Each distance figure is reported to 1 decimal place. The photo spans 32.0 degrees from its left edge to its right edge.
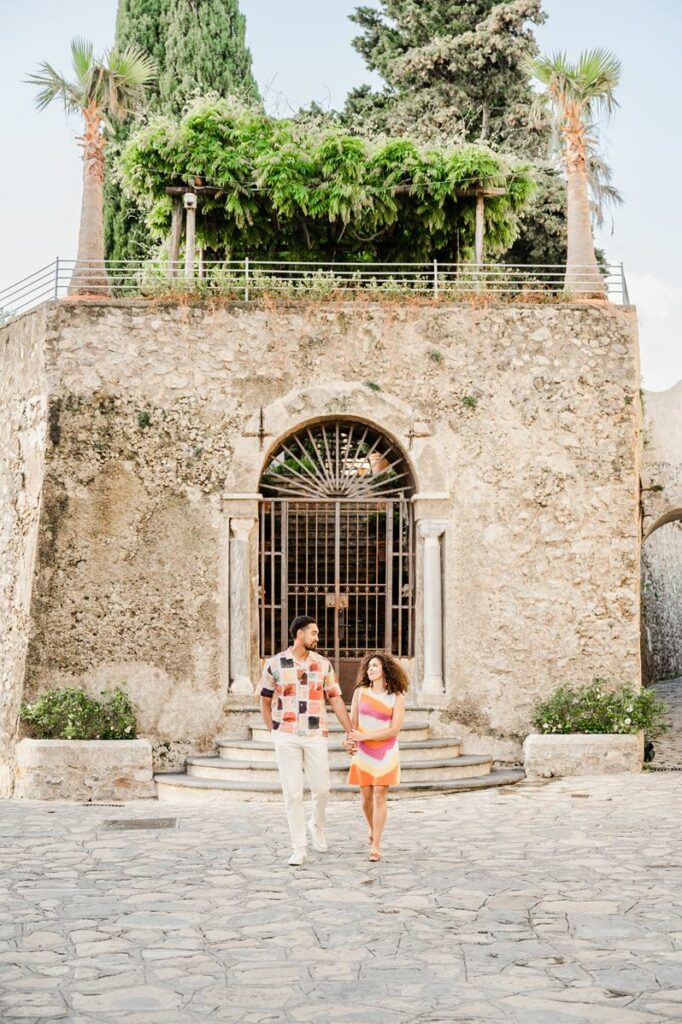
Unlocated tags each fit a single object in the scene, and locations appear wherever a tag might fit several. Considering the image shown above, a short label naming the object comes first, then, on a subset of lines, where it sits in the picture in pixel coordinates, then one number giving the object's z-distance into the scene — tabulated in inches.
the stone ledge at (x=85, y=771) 463.5
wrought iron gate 520.1
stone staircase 446.6
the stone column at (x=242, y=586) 503.5
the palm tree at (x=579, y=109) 566.9
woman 321.7
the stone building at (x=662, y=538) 673.0
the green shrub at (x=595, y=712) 496.1
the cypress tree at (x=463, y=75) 933.2
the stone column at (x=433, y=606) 507.5
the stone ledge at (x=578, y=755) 483.2
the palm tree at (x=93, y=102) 569.6
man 316.8
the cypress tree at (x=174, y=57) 932.0
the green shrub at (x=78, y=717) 483.2
